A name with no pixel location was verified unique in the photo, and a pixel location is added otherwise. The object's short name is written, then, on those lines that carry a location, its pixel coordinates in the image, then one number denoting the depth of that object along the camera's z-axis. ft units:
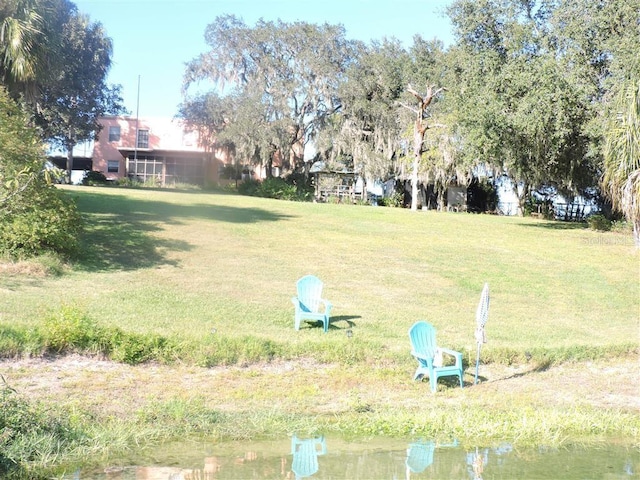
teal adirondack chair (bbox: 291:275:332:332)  38.88
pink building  154.51
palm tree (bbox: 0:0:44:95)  52.34
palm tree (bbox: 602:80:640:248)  43.06
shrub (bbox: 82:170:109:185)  133.02
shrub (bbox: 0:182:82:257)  44.65
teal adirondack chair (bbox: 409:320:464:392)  29.55
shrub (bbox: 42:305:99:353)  29.53
